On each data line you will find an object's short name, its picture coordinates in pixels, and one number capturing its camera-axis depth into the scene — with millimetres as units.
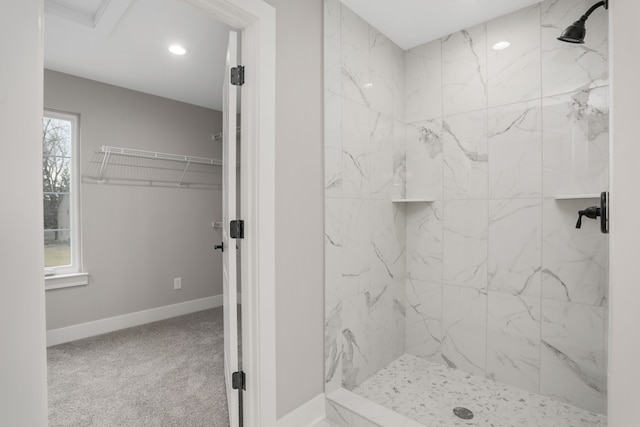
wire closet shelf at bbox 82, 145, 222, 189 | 3104
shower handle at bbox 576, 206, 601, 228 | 1592
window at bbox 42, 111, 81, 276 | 2906
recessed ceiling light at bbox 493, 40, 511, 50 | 2004
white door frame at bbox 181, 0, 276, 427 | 1479
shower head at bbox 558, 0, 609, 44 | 1481
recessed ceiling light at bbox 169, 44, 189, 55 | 2422
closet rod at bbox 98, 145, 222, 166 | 3113
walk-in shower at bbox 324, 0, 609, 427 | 1754
